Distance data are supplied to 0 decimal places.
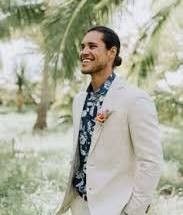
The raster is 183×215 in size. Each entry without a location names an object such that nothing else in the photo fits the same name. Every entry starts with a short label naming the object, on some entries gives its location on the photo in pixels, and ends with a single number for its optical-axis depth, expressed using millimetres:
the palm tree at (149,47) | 5055
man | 2156
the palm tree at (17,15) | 4969
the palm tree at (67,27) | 4727
